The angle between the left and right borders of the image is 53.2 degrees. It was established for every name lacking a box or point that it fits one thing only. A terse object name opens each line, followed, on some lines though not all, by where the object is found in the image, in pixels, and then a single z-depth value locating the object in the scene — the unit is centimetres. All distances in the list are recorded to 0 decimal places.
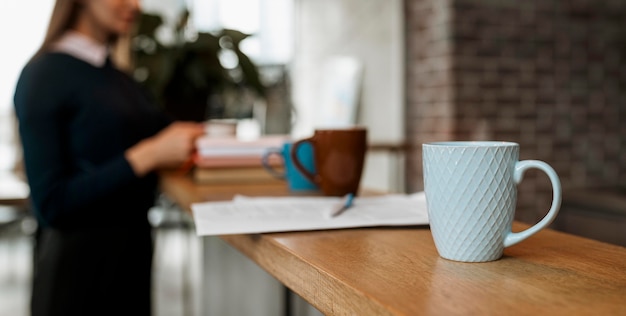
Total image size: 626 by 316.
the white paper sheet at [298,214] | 71
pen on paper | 79
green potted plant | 259
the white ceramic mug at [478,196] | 52
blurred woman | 138
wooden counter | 40
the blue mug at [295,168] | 105
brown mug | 92
